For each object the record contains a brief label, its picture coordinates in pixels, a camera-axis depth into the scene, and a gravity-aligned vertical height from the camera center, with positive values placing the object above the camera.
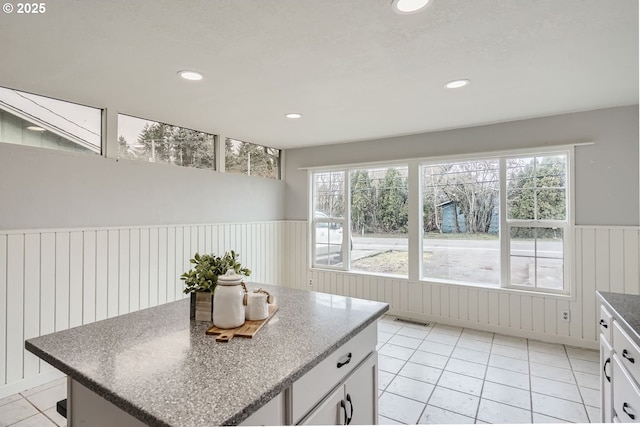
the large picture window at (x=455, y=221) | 3.43 -0.03
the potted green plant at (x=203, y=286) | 1.49 -0.32
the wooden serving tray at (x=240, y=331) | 1.29 -0.47
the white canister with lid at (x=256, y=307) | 1.48 -0.41
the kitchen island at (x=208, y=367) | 0.89 -0.49
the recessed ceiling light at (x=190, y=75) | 2.25 +1.02
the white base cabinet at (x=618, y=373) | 1.33 -0.73
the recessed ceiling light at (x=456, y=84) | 2.43 +1.03
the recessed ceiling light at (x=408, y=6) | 1.50 +1.01
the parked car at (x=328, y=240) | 4.79 -0.33
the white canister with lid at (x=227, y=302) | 1.37 -0.36
